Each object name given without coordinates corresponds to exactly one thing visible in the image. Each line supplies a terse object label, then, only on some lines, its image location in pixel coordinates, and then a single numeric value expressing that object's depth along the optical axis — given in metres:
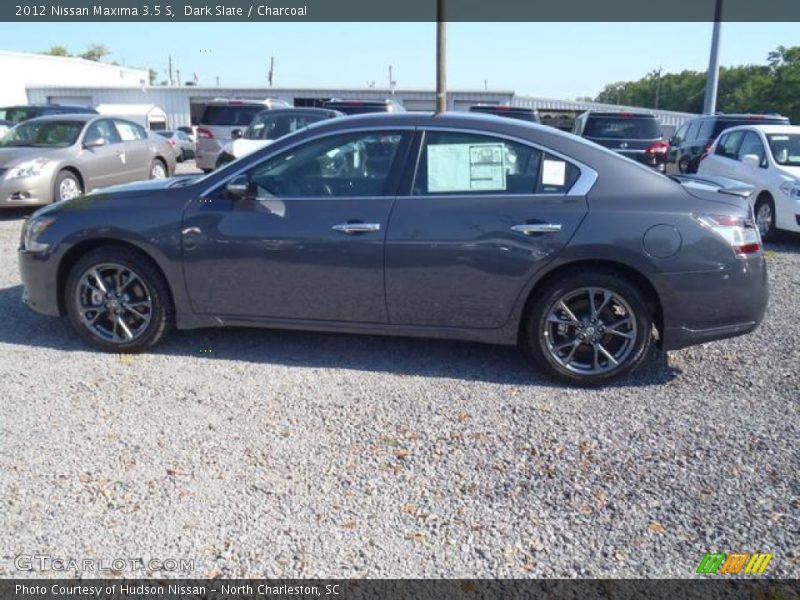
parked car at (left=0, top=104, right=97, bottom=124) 16.53
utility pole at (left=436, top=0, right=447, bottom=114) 16.53
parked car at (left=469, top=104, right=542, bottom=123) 14.15
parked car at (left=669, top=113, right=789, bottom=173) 14.12
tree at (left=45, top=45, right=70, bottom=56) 79.45
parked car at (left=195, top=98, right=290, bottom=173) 15.55
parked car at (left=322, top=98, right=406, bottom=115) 15.53
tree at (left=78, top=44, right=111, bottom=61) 90.19
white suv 8.89
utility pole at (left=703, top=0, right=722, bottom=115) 22.97
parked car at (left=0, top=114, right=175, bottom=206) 10.09
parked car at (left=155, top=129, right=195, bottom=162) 24.26
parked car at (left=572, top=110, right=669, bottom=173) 13.71
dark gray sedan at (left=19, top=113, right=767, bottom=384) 4.11
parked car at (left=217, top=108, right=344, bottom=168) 13.42
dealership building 34.88
